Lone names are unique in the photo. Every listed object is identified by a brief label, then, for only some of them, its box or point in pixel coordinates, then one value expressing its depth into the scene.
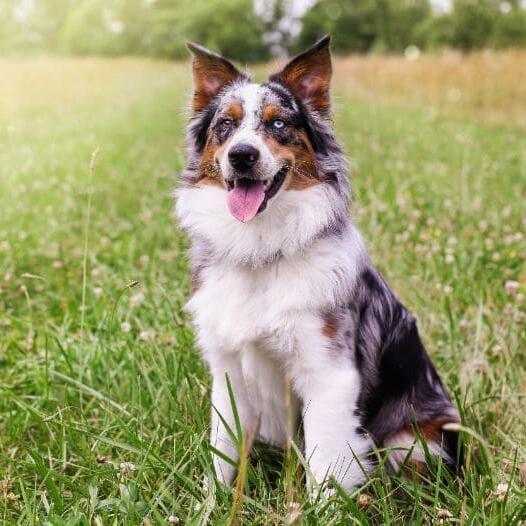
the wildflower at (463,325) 3.57
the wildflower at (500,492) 2.12
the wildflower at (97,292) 3.64
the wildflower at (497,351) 3.29
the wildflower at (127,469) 2.40
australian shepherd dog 2.47
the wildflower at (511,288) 3.63
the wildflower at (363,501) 2.18
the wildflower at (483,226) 4.83
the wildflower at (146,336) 3.18
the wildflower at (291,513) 1.52
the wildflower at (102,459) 2.51
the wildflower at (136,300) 3.64
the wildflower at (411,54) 14.82
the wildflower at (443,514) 2.17
